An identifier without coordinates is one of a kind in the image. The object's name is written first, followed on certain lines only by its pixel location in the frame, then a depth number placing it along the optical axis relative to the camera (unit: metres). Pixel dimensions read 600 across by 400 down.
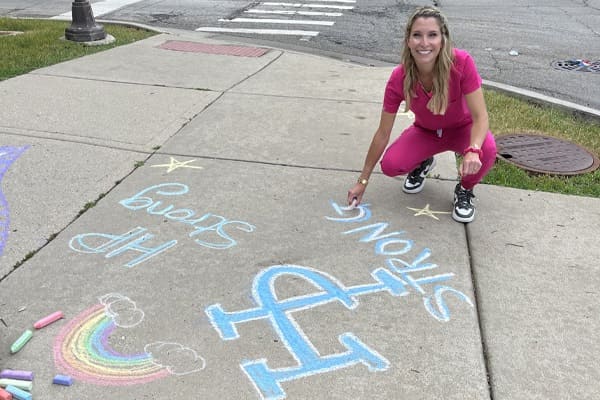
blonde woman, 3.27
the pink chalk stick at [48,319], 2.49
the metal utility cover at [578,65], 7.82
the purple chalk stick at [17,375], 2.21
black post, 7.96
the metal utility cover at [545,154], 4.39
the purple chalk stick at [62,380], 2.20
